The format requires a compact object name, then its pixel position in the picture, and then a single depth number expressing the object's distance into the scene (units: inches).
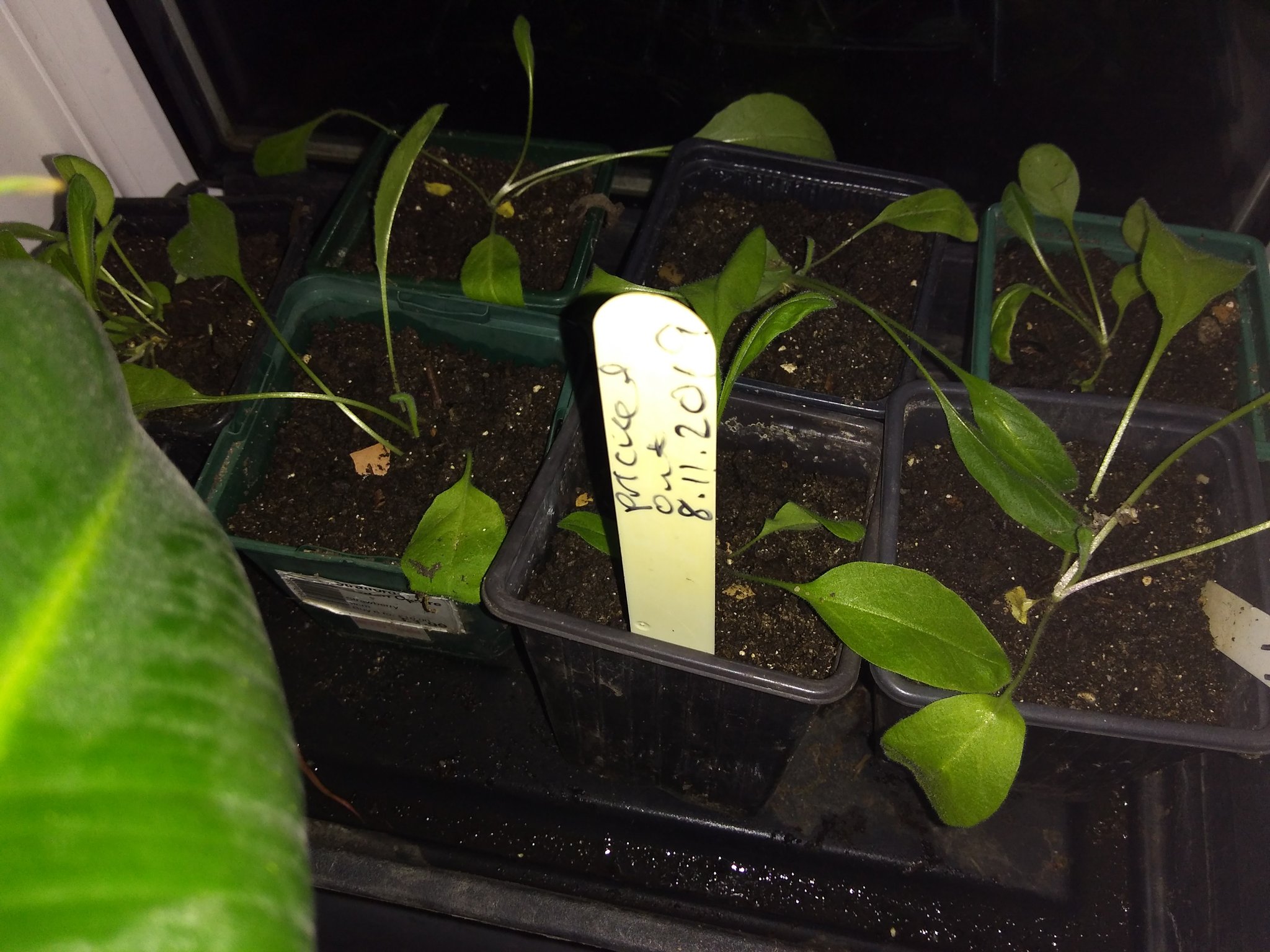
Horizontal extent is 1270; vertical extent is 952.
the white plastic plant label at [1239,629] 10.1
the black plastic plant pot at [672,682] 9.5
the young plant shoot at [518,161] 11.4
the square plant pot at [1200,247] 12.7
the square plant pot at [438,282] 13.0
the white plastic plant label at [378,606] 11.7
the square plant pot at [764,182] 13.3
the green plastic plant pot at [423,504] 11.5
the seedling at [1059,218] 12.4
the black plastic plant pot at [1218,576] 9.6
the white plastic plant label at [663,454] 6.7
